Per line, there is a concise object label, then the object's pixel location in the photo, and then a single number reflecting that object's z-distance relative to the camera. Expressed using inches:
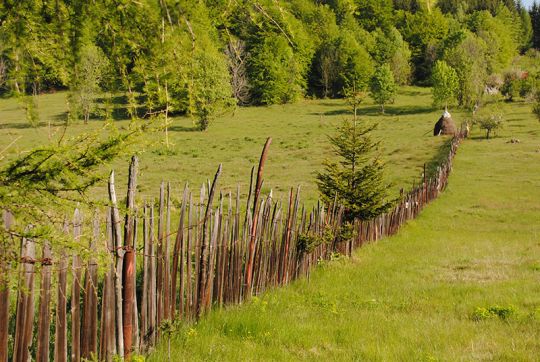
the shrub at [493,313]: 260.9
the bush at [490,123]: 1473.9
